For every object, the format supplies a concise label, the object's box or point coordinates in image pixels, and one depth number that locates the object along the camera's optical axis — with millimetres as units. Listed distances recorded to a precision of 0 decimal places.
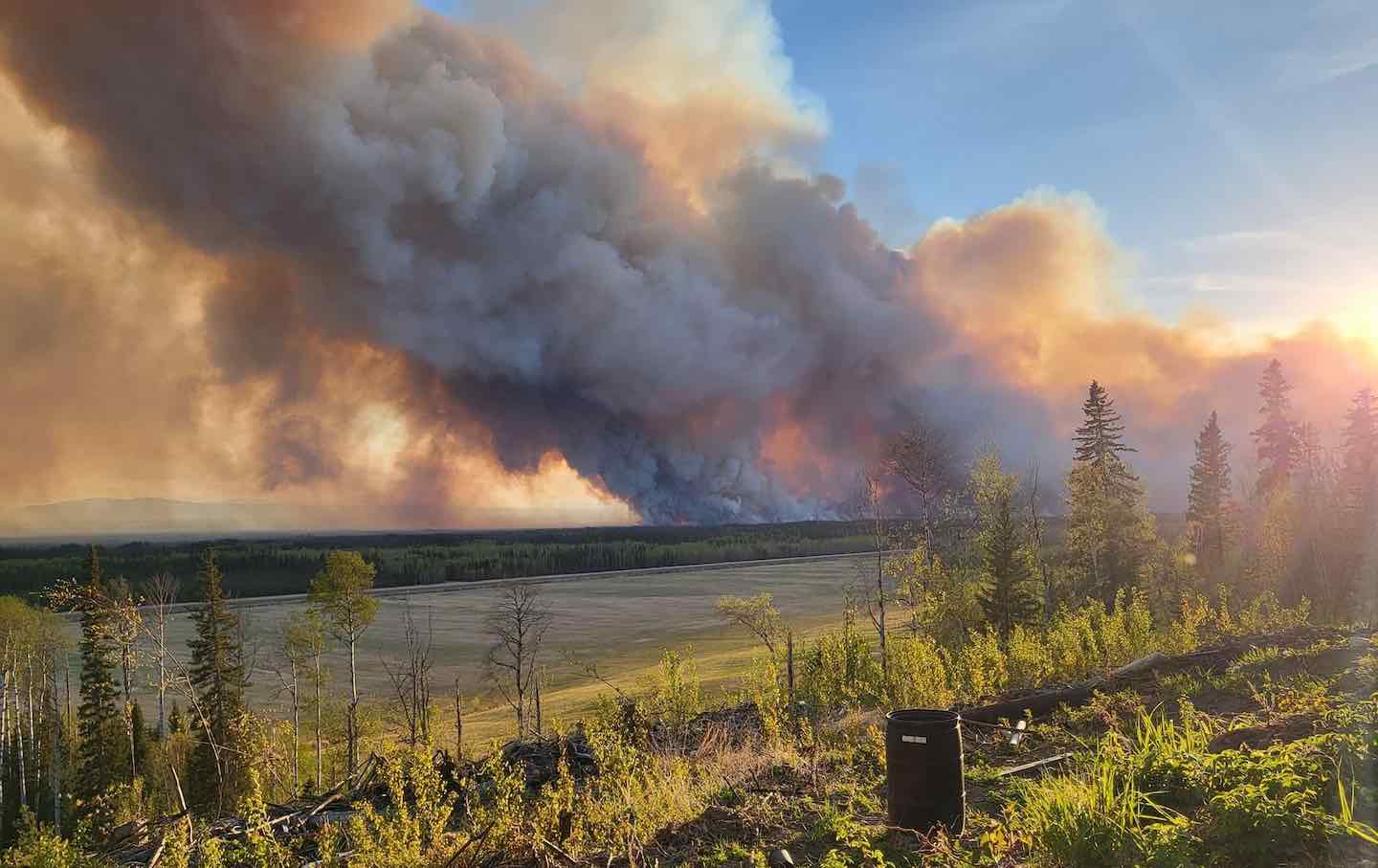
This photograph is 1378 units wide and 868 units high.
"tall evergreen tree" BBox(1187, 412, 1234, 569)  60375
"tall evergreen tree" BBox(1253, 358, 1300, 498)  72688
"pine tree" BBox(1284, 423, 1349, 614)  43875
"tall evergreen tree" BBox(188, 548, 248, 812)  42688
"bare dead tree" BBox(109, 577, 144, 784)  28523
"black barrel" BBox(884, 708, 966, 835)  7688
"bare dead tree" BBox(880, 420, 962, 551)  47631
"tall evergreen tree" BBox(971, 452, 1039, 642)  34125
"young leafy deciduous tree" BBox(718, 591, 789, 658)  33481
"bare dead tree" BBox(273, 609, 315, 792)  53000
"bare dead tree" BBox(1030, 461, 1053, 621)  38531
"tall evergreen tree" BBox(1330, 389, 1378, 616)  43484
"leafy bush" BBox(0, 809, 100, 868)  11578
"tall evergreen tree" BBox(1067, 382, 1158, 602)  42844
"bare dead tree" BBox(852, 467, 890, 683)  31547
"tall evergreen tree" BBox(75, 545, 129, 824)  44469
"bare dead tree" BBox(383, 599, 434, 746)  39750
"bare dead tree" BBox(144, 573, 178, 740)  30617
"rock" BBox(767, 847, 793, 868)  7648
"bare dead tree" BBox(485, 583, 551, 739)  45969
